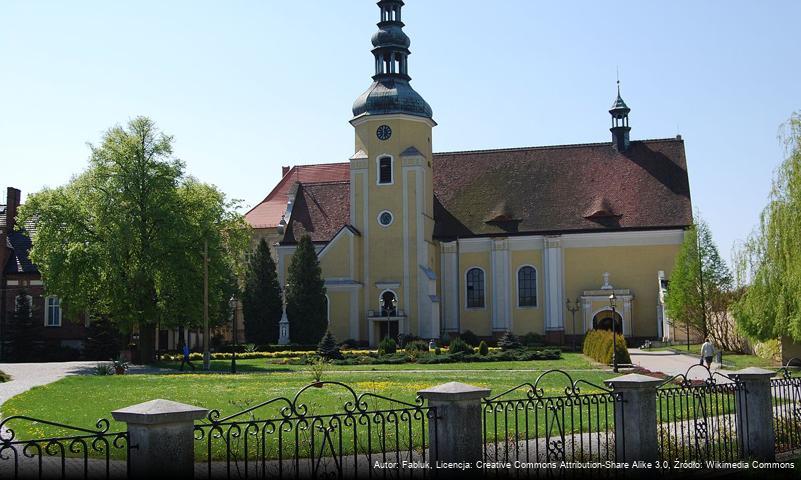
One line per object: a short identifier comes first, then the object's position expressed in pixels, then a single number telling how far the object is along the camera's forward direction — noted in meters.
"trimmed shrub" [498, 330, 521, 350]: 46.91
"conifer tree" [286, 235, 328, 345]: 53.34
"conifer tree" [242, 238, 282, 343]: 54.06
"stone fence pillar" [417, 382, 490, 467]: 9.98
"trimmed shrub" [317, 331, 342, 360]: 42.91
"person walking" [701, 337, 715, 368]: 32.53
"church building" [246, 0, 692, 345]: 55.84
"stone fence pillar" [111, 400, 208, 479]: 8.02
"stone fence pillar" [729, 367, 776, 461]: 13.56
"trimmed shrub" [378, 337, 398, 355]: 45.14
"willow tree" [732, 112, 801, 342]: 30.00
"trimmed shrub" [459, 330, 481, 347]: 55.03
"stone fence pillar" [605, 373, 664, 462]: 11.66
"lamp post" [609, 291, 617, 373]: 32.31
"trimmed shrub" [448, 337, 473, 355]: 43.50
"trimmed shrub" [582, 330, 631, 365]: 34.81
